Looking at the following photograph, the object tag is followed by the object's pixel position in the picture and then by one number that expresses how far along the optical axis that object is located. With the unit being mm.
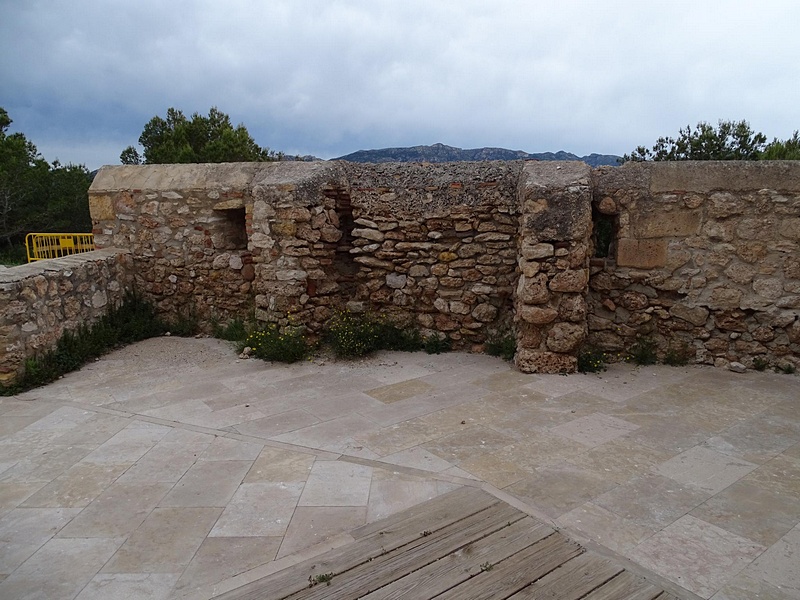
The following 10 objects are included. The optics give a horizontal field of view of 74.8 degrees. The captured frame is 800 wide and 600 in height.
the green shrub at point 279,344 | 5480
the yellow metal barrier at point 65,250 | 10053
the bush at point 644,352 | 5297
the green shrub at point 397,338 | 5891
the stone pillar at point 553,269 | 4891
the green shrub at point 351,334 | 5574
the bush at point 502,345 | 5520
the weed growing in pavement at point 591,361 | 5152
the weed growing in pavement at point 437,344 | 5793
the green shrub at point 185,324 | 6516
